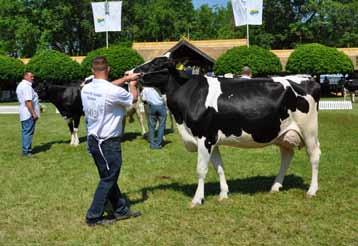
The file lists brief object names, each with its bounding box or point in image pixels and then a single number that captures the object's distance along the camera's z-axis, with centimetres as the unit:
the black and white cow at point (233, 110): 691
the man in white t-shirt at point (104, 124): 588
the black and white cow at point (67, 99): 1366
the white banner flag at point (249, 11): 3600
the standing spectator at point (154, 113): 1238
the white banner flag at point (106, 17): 3791
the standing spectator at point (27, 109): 1166
